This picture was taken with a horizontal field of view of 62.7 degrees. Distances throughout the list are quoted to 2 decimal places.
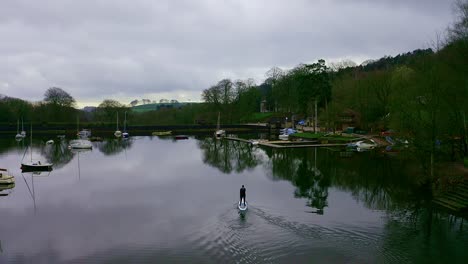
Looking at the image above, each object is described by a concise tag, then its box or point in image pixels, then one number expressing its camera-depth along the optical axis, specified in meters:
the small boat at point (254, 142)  68.74
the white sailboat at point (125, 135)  93.84
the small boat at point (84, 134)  91.93
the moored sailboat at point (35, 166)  42.69
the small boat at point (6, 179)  33.59
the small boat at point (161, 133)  101.81
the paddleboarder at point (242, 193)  23.10
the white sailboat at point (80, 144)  66.06
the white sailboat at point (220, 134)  90.57
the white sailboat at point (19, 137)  87.06
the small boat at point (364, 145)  55.91
